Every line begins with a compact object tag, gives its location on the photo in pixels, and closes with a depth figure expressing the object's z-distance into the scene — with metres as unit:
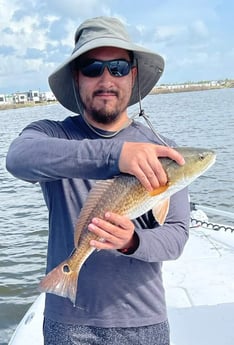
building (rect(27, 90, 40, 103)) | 144.00
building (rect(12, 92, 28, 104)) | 142.66
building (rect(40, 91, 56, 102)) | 142.29
